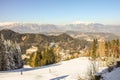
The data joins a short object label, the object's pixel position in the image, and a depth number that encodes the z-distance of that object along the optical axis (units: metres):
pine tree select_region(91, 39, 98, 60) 50.05
